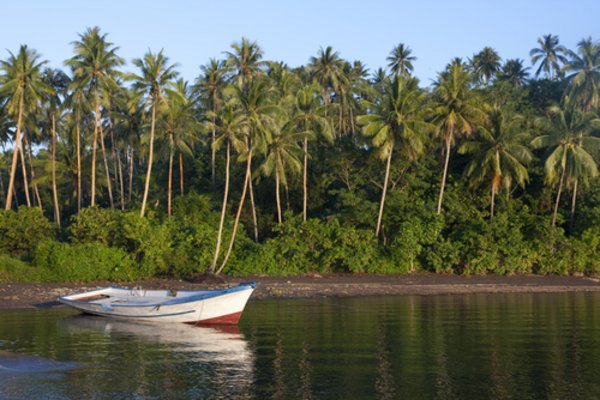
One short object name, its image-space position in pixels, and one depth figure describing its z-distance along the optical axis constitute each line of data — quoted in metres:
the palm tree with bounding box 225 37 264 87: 59.78
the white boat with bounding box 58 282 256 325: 29.02
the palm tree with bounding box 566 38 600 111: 64.31
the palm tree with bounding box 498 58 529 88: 78.19
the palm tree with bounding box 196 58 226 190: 59.66
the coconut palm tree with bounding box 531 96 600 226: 51.09
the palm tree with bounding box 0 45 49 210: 47.91
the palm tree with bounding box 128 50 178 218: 45.91
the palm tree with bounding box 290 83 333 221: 52.00
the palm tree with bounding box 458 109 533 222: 51.62
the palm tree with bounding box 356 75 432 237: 50.28
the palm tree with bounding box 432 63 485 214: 51.34
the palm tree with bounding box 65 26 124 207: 49.06
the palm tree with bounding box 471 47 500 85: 81.94
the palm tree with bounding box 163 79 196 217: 51.66
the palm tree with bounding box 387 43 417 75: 74.88
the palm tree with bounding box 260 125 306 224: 50.31
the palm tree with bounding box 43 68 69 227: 53.62
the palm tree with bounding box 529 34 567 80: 79.31
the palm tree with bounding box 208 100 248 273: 44.34
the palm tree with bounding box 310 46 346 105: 64.81
